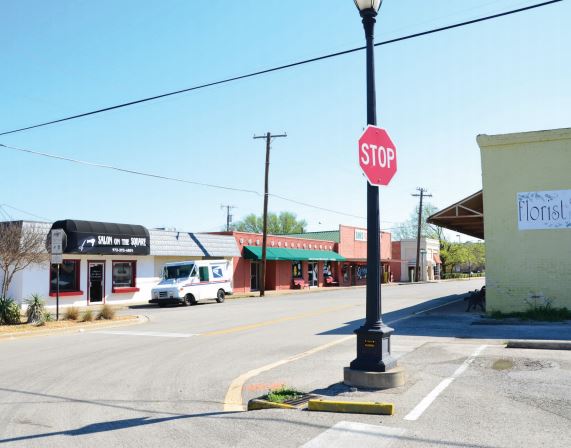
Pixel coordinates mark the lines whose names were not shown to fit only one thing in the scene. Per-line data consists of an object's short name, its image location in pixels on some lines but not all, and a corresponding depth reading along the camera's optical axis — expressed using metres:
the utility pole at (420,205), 66.56
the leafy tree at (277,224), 92.44
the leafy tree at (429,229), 92.44
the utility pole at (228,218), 96.66
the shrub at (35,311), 18.47
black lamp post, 7.59
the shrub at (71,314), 19.73
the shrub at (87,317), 19.61
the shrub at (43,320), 18.12
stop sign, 7.68
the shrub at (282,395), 6.96
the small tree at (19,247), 19.47
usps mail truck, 28.09
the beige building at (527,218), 17.55
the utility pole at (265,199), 37.54
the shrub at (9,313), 18.39
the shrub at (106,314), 20.52
